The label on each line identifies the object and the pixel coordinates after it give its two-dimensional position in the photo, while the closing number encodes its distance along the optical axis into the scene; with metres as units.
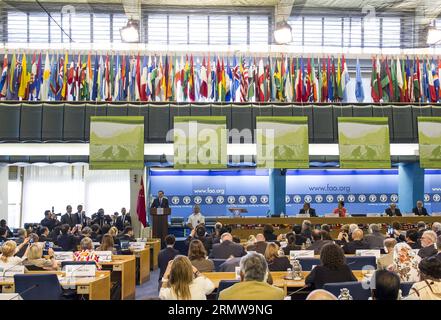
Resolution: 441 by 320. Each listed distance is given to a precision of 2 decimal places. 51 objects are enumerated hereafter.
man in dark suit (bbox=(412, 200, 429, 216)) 16.49
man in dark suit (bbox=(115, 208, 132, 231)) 17.36
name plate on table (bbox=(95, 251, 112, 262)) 8.80
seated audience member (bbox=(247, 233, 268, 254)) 8.93
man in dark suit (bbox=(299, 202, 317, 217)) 16.65
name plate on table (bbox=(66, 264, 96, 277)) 7.31
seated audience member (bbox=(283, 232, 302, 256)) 9.40
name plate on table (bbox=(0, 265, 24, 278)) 7.14
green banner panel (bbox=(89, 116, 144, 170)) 13.31
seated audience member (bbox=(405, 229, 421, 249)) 9.82
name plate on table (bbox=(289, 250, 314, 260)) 8.09
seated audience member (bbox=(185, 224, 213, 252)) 10.77
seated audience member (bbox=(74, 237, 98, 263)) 8.47
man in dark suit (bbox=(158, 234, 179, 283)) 8.55
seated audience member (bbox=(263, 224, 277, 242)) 11.76
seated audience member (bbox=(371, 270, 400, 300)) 3.95
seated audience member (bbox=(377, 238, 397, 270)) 7.12
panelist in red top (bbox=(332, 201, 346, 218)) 16.41
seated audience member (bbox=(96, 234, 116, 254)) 9.85
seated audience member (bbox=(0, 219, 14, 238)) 14.15
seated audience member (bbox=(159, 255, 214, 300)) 4.65
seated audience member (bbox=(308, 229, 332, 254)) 9.39
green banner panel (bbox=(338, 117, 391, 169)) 13.60
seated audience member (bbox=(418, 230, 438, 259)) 7.81
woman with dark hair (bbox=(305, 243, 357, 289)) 5.69
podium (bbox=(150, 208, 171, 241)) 15.55
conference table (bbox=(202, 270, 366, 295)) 6.33
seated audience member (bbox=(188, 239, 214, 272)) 7.31
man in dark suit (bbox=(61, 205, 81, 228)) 17.16
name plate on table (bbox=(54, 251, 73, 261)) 8.88
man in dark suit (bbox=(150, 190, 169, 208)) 15.78
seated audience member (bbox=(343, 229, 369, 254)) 9.62
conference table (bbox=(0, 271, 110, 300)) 6.85
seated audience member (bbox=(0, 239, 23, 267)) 7.82
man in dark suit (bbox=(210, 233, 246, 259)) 9.22
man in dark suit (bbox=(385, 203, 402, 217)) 16.12
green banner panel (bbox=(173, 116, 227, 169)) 13.50
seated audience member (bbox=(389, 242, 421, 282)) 6.18
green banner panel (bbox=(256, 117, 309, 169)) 13.46
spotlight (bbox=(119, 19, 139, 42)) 16.00
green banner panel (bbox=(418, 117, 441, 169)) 13.84
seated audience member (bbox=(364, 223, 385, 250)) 10.33
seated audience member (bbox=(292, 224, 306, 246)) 10.75
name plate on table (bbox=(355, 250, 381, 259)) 8.36
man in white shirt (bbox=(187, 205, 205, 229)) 16.06
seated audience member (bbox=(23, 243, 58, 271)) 7.80
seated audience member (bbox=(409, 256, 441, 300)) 4.55
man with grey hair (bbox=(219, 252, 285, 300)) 4.16
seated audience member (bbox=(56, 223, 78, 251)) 11.50
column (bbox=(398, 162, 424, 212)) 19.52
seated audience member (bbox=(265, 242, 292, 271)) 7.37
